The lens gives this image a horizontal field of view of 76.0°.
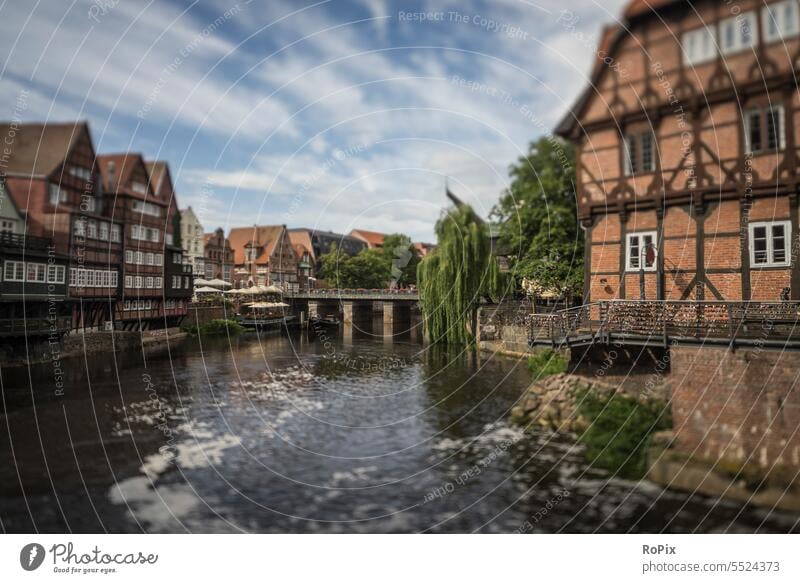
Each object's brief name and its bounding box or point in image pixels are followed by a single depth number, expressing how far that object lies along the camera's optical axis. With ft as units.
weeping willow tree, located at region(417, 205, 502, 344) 79.61
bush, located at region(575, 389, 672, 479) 32.24
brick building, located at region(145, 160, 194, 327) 113.01
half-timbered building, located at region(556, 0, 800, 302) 37.73
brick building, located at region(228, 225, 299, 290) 181.88
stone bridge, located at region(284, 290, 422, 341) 132.05
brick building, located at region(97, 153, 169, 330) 93.86
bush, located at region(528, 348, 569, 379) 53.93
